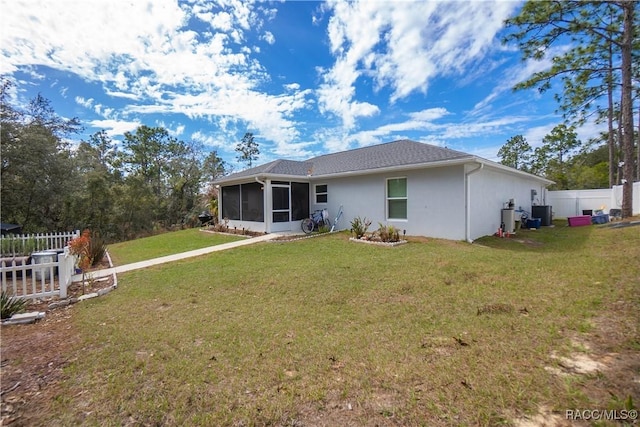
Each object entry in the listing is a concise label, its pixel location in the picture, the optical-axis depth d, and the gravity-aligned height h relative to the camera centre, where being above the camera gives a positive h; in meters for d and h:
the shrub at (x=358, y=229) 9.93 -0.71
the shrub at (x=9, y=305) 4.06 -1.37
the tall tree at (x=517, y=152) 33.62 +6.86
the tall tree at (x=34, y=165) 12.86 +2.48
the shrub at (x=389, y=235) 9.09 -0.85
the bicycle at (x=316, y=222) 12.44 -0.51
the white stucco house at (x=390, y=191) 9.25 +0.79
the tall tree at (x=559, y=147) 30.14 +6.79
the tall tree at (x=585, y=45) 11.76 +7.55
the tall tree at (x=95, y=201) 17.94 +0.91
